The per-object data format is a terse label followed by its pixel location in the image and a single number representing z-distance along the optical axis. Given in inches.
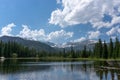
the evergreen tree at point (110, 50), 2739.7
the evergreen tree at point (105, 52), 2846.7
